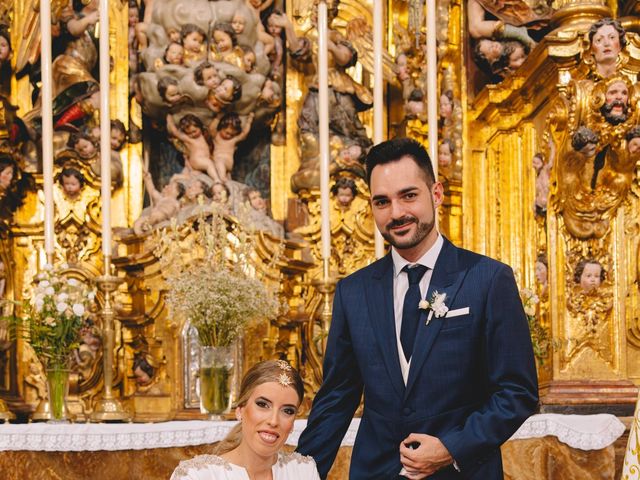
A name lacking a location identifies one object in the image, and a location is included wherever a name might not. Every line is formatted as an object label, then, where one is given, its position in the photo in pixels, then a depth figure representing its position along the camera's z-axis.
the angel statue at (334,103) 6.74
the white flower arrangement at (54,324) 4.92
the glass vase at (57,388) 4.84
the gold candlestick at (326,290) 5.21
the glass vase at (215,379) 4.91
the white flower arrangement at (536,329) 5.22
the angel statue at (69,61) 6.77
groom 2.70
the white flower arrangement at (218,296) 4.96
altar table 4.15
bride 2.97
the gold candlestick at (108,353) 5.04
